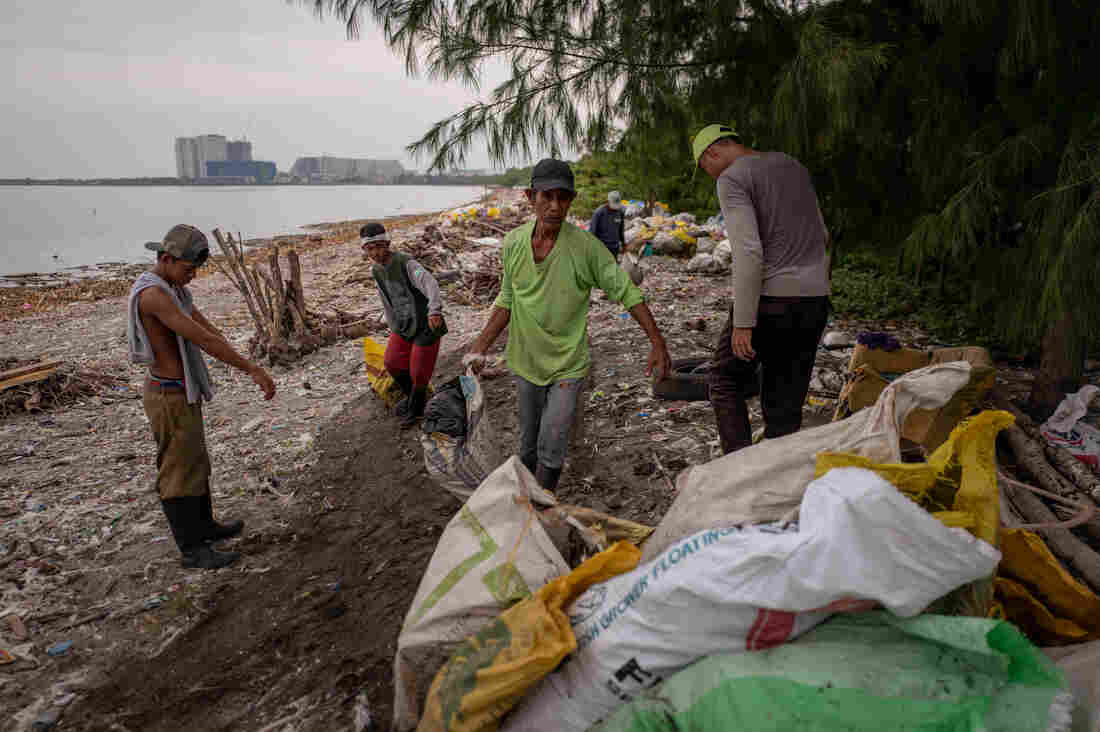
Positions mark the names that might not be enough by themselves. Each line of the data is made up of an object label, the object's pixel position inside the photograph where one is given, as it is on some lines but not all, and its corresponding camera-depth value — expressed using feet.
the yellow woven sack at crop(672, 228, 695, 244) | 39.27
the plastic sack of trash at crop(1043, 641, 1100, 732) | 4.30
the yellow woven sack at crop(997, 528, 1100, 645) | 5.31
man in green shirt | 10.15
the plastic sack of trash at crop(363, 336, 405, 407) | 19.21
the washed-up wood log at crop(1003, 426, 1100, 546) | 9.60
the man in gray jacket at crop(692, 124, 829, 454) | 9.31
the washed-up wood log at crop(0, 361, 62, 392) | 20.34
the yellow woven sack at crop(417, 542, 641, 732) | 4.93
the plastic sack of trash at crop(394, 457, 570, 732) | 5.57
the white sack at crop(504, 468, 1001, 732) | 4.24
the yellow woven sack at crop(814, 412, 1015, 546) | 4.99
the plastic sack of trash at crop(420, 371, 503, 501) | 10.55
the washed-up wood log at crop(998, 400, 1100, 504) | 9.95
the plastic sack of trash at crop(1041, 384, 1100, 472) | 11.43
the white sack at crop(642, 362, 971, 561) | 5.76
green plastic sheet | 4.03
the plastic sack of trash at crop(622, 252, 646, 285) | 29.30
